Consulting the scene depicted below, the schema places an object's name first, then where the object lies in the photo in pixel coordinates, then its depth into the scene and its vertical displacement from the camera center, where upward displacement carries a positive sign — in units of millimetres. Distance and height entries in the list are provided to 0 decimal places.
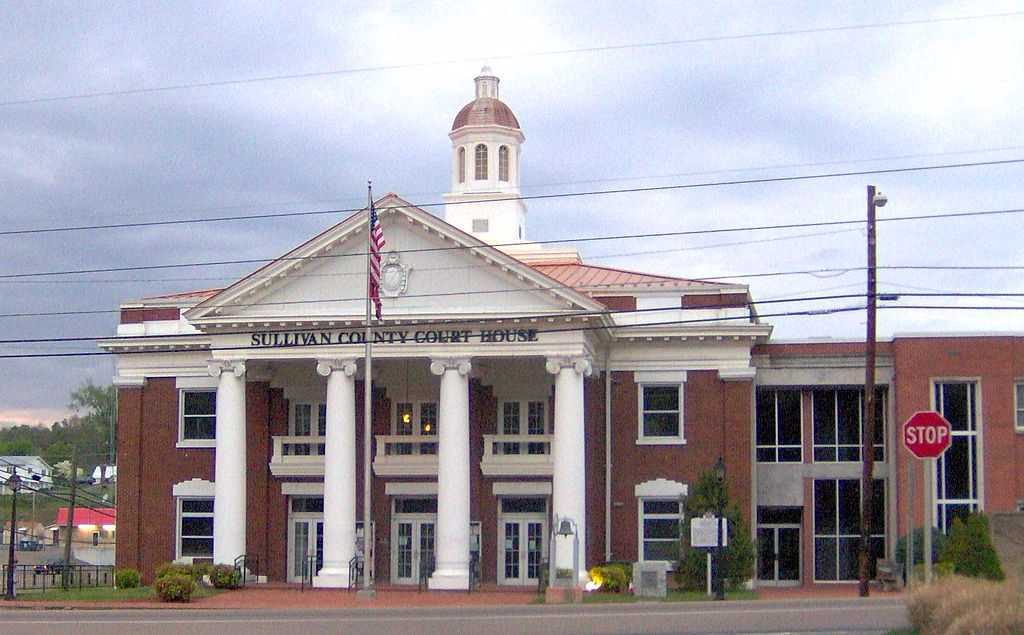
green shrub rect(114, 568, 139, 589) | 44125 -3336
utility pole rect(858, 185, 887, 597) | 37281 +614
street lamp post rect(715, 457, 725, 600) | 37781 -1308
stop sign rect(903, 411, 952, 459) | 19828 +517
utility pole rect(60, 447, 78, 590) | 60941 -1746
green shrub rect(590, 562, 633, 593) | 41188 -3061
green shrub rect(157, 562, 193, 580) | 39875 -2813
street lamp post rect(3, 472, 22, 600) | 40469 -1665
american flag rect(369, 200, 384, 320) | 39219 +5878
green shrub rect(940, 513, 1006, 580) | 35469 -1935
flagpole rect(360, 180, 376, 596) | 37875 +266
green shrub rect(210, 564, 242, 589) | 42406 -3141
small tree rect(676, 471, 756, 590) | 42156 -2372
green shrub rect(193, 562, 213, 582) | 42375 -2954
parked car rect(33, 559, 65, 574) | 46831 -3314
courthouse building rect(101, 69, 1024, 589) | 41969 +1755
